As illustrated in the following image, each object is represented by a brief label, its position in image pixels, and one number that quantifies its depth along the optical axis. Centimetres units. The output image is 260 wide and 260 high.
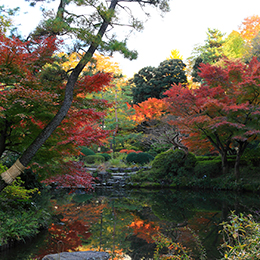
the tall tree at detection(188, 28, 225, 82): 2321
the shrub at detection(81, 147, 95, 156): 1638
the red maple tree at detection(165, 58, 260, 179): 962
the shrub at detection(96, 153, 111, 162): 1647
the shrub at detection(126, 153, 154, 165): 1534
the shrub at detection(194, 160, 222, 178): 1270
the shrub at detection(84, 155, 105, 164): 1559
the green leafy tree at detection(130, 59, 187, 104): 2302
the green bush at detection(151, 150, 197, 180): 1331
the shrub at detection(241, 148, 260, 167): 1209
